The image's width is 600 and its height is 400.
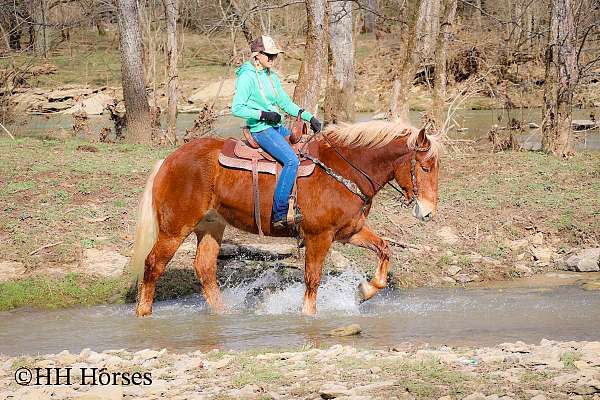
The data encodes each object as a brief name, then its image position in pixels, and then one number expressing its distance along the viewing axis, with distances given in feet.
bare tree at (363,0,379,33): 165.52
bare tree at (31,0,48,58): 90.67
